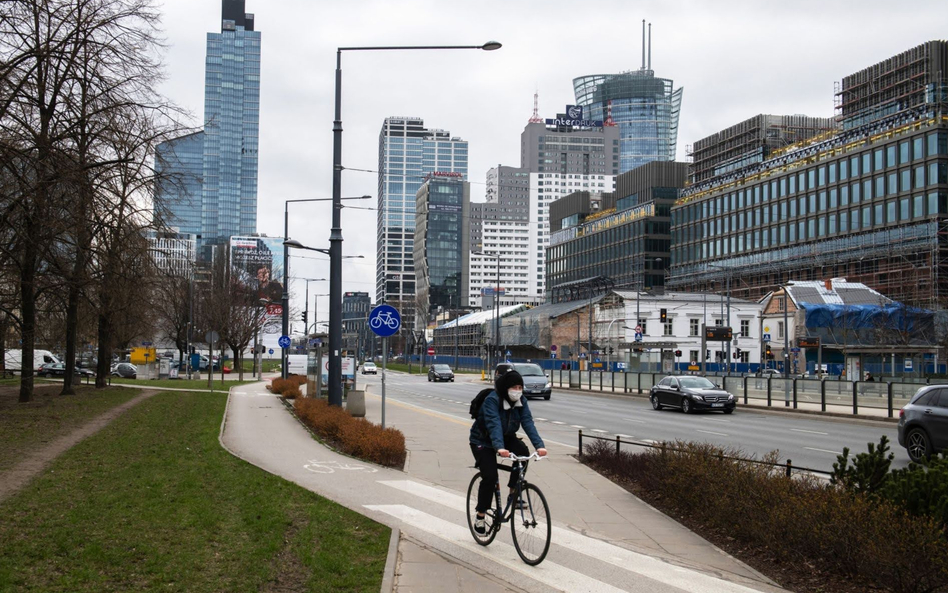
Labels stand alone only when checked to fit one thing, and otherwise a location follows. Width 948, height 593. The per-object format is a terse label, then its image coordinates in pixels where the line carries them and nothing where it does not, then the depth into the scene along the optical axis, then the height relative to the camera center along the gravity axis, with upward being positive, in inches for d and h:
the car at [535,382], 1646.2 -93.2
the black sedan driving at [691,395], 1251.2 -88.5
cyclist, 312.2 -33.5
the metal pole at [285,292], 1651.8 +77.0
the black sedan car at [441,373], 2738.7 -129.5
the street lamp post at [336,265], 823.7 +63.5
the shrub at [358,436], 560.1 -75.7
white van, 2378.2 -90.4
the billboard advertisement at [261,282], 2979.8 +174.0
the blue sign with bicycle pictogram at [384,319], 700.7 +10.0
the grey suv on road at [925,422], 588.4 -58.5
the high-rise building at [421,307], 6407.5 +196.4
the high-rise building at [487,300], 6851.4 +260.3
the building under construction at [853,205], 2933.1 +532.9
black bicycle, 298.7 -66.2
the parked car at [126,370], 2365.9 -115.7
